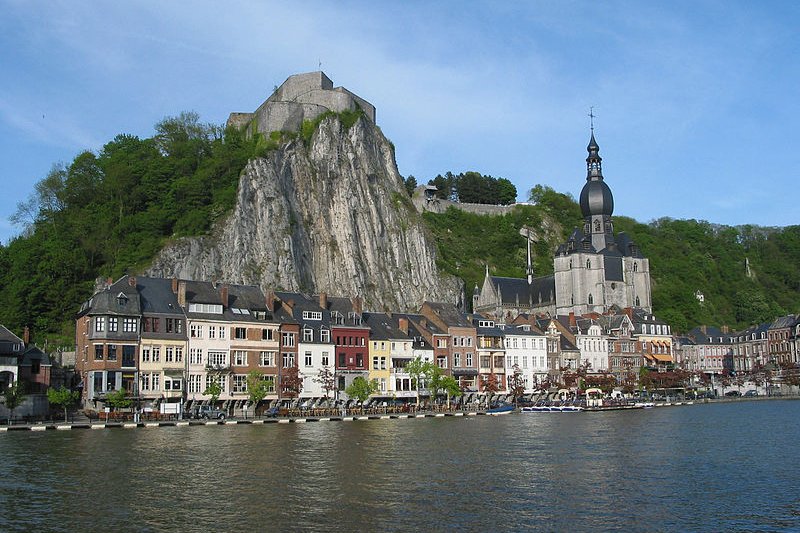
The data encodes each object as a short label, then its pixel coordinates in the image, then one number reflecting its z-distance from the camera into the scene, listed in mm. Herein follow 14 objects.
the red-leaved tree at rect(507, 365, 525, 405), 89125
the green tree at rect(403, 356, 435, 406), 78125
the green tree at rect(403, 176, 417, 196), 171175
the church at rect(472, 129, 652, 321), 132625
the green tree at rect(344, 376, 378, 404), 72000
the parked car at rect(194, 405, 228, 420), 62753
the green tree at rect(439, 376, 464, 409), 78250
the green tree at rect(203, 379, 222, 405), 65625
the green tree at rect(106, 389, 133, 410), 60938
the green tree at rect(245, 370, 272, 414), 66875
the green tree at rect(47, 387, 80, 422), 60438
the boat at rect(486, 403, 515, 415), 75812
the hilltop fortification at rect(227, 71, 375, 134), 115625
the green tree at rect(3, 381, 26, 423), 57531
